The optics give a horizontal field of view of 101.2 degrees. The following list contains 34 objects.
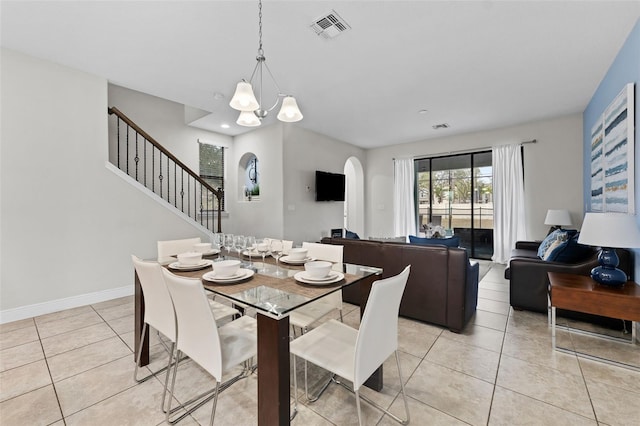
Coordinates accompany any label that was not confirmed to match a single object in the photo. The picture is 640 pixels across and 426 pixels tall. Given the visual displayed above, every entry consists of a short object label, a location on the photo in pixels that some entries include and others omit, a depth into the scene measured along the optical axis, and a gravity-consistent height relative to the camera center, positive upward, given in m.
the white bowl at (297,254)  2.00 -0.32
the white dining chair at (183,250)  2.00 -0.35
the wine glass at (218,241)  2.25 -0.24
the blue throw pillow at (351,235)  3.87 -0.34
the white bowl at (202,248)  2.26 -0.30
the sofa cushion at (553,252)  2.90 -0.47
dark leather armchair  2.74 -0.73
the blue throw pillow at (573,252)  2.85 -0.45
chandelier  2.08 +0.92
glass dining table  1.12 -0.41
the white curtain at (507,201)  5.22 +0.21
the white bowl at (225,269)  1.54 -0.33
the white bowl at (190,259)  1.85 -0.32
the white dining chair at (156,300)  1.53 -0.54
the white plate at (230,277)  1.50 -0.38
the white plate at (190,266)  1.78 -0.37
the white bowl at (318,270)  1.49 -0.33
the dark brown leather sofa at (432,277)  2.48 -0.65
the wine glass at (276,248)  2.22 -0.30
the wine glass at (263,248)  2.02 -0.30
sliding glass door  5.82 +0.34
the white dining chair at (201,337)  1.21 -0.65
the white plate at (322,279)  1.47 -0.38
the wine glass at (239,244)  2.06 -0.25
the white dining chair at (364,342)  1.17 -0.72
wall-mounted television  5.59 +0.58
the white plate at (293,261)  1.96 -0.36
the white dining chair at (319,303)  1.87 -0.73
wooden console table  1.98 -0.70
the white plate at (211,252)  2.23 -0.34
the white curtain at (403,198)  6.60 +0.34
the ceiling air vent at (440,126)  5.15 +1.71
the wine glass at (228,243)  2.14 -0.25
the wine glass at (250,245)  2.09 -0.27
